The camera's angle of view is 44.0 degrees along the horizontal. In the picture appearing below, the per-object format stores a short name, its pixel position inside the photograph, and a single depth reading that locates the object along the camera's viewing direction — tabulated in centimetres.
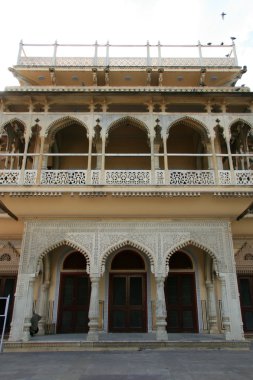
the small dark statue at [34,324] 1105
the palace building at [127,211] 1085
